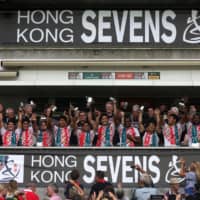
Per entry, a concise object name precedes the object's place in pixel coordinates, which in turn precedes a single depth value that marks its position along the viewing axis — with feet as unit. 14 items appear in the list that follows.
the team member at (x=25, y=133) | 55.52
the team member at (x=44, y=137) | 55.21
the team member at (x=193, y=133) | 54.70
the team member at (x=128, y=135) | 54.75
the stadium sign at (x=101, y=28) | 64.85
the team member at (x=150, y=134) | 54.44
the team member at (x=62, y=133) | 55.36
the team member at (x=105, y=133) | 54.95
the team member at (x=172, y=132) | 54.80
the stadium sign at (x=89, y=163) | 53.16
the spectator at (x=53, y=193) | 47.77
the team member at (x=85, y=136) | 55.06
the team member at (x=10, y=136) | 55.72
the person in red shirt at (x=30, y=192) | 47.16
